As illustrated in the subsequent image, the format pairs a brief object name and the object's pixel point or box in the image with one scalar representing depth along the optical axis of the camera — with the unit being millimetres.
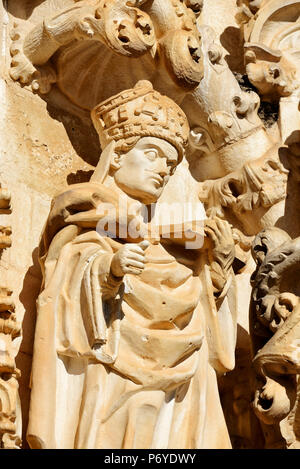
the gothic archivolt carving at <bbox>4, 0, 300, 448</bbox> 10127
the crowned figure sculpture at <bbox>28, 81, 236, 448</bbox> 9523
